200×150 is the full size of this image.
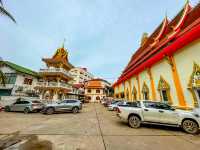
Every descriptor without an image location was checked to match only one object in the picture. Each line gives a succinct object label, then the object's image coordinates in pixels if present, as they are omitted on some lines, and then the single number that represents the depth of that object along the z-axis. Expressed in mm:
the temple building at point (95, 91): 53175
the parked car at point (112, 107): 17612
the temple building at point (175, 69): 8102
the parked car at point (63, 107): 13859
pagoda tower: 25092
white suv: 6504
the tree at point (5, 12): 7562
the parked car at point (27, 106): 14547
